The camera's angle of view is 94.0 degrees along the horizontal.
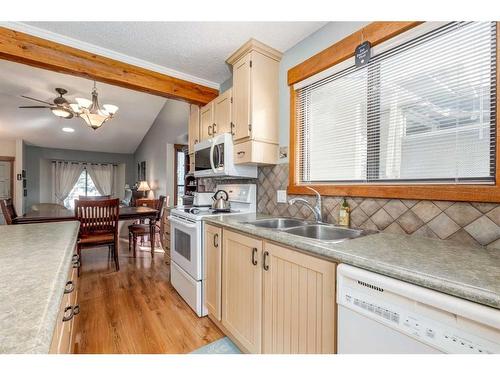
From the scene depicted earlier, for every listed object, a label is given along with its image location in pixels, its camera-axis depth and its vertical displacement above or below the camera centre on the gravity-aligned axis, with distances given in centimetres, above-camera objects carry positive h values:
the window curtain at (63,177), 711 +27
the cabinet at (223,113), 233 +76
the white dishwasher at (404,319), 62 -41
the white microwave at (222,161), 225 +25
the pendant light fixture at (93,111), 314 +107
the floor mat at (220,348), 159 -113
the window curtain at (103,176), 771 +33
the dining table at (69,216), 273 -38
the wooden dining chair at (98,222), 283 -46
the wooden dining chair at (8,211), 256 -29
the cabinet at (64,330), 70 -50
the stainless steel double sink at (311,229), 150 -30
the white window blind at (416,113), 111 +43
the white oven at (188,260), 198 -69
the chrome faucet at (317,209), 173 -17
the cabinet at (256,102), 205 +76
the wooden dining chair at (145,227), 364 -66
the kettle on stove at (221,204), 234 -19
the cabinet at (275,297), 103 -60
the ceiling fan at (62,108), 354 +119
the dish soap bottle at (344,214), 157 -20
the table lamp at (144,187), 615 -3
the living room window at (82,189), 736 -10
